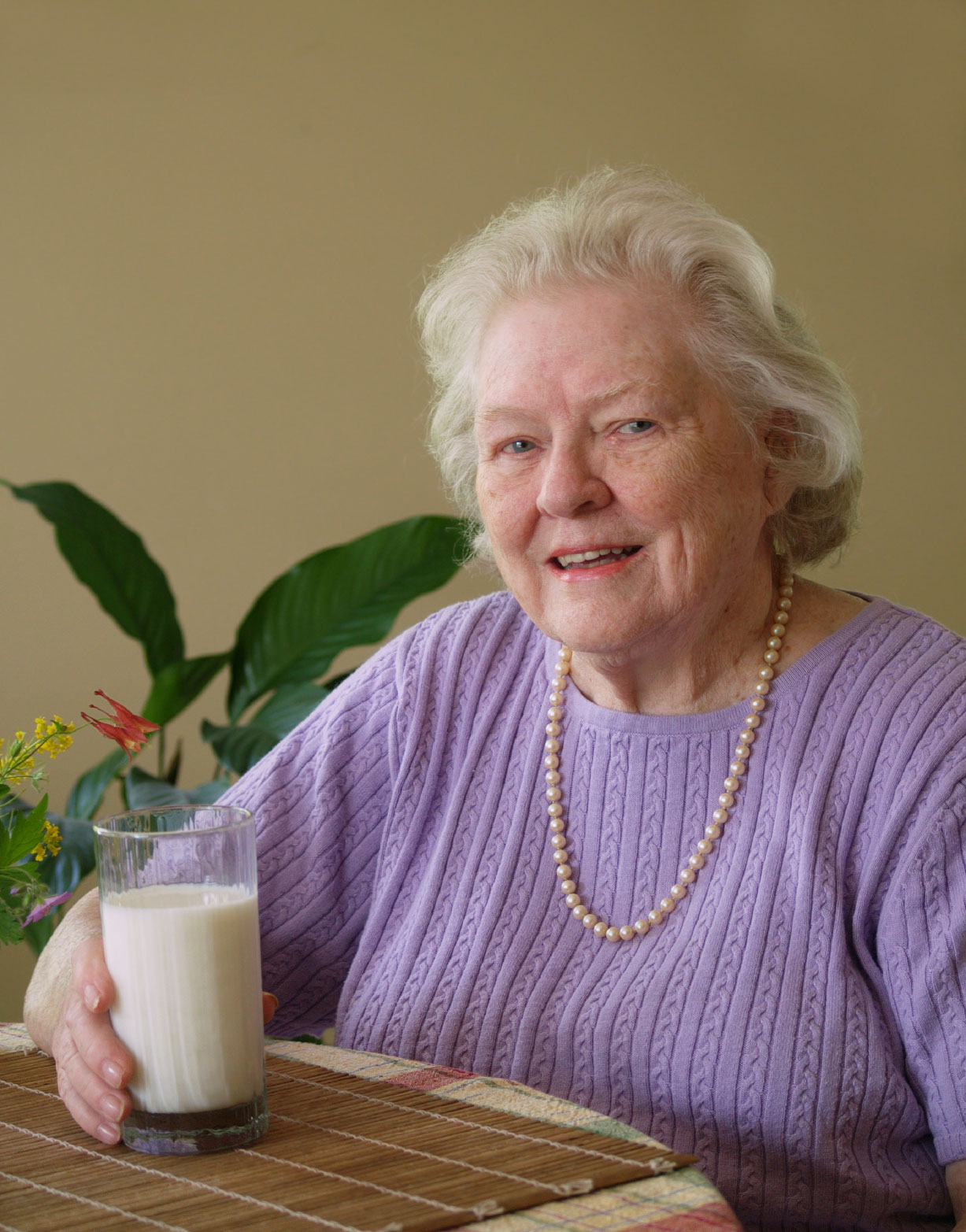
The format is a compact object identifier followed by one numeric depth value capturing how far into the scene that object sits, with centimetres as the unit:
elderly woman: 111
